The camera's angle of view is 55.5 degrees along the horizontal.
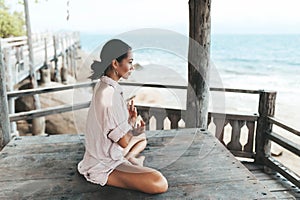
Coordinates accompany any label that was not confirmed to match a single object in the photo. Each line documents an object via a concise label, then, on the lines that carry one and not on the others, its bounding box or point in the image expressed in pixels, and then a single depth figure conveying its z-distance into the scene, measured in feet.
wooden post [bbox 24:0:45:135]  17.01
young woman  4.74
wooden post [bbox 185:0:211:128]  7.76
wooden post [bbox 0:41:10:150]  7.53
